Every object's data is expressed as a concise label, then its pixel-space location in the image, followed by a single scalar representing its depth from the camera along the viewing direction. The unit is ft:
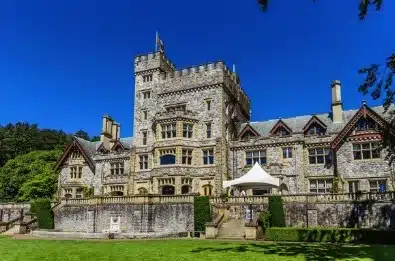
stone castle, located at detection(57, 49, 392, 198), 109.29
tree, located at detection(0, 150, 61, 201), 165.68
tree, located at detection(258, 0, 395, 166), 43.42
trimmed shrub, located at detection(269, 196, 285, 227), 89.81
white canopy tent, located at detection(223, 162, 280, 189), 96.68
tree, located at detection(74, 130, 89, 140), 345.88
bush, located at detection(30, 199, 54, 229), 113.91
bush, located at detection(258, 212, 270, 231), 87.57
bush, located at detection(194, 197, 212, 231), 94.83
